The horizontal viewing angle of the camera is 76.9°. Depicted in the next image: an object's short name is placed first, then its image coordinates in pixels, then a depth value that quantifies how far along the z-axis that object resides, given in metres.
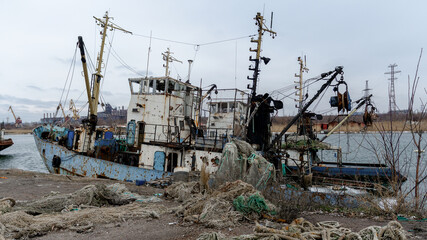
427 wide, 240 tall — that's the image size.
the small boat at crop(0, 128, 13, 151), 30.60
